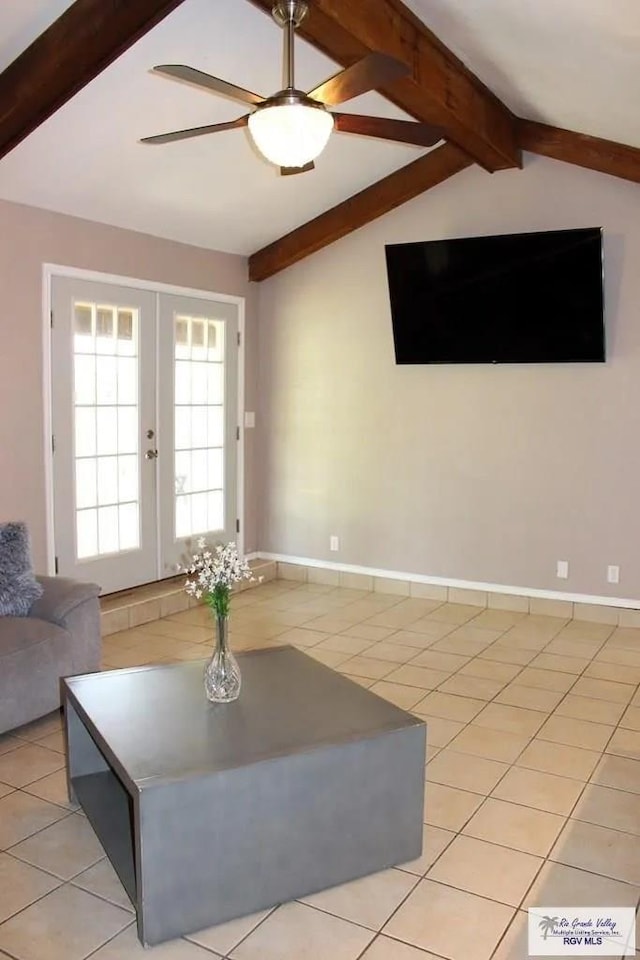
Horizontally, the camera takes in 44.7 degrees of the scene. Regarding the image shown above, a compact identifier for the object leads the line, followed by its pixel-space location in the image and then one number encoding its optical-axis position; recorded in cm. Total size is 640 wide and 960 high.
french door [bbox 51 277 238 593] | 461
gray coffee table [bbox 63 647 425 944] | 204
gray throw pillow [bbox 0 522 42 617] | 346
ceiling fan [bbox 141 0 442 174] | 246
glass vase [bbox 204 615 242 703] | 250
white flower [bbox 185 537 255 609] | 243
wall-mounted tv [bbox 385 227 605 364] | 465
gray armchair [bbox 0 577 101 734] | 315
